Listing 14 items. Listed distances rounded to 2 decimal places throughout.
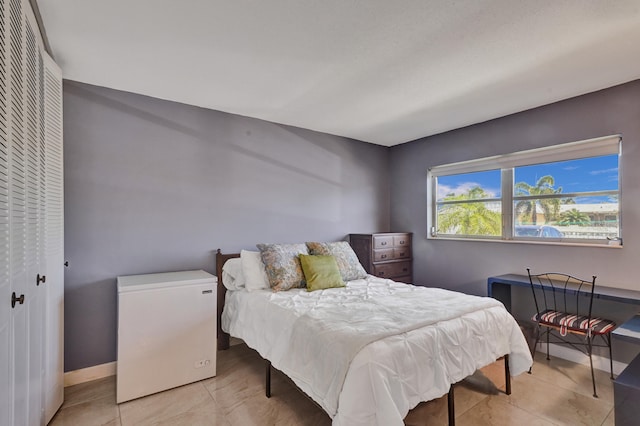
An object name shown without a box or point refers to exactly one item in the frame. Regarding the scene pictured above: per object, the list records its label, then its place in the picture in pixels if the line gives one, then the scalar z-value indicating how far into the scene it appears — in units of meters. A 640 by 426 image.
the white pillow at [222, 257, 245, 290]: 2.96
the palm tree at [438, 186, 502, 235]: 3.60
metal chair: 2.42
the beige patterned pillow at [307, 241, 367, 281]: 3.19
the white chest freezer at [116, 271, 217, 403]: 2.22
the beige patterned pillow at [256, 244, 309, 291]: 2.79
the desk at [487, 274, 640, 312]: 2.32
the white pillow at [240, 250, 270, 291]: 2.83
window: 2.78
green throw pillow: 2.82
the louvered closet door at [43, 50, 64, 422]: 1.93
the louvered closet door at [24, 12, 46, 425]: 1.51
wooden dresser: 3.89
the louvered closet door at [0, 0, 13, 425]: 1.10
